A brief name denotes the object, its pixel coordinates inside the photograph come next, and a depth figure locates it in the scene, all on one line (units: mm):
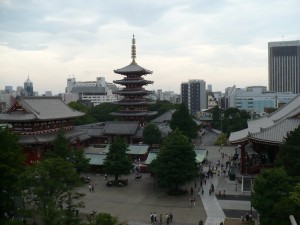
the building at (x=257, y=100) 170012
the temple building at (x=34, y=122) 58750
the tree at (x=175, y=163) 42906
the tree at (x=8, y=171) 31767
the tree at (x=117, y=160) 48312
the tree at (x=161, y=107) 120425
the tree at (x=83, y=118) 105625
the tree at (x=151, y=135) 71838
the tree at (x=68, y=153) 48531
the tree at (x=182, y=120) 75438
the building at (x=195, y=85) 198125
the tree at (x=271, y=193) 28078
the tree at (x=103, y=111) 117812
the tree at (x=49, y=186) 27066
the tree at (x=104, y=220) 22859
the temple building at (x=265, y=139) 44500
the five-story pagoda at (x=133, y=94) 85750
